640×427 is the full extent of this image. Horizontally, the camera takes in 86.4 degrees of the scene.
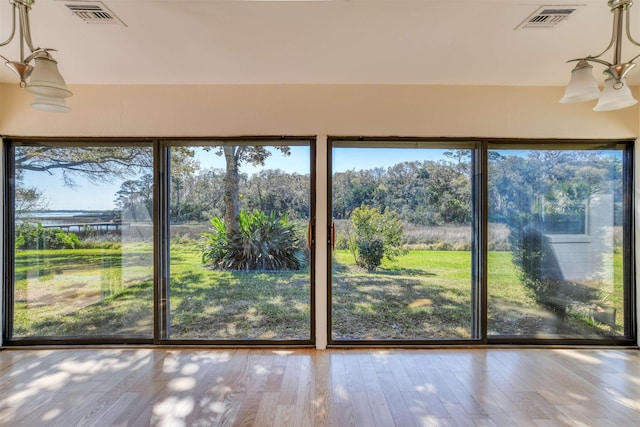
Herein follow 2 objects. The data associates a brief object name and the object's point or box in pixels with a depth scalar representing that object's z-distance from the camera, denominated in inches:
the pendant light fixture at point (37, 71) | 74.1
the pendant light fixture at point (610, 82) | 76.7
